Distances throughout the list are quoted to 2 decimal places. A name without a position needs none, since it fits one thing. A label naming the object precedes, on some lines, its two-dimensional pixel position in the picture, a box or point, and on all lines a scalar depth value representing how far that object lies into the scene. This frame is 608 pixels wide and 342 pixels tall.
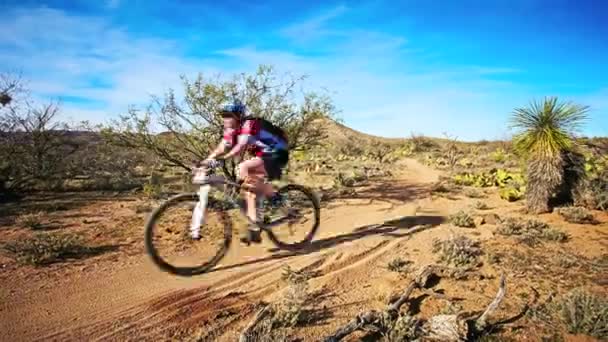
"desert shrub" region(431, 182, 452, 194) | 12.63
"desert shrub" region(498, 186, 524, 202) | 10.62
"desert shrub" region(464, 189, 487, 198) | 11.63
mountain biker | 5.37
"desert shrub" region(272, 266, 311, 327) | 3.91
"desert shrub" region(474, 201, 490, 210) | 9.87
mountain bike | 5.00
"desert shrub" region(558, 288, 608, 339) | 3.91
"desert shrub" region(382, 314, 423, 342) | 3.67
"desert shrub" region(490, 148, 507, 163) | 21.83
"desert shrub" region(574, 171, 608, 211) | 8.96
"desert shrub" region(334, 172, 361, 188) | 13.84
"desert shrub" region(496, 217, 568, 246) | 6.88
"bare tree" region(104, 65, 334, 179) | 9.48
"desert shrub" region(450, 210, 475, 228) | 7.96
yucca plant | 8.71
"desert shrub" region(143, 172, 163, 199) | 11.54
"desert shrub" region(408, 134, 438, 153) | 38.06
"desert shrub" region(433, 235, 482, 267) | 5.69
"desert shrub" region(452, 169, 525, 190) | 12.36
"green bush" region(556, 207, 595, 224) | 8.11
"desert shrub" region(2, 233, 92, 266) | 5.69
